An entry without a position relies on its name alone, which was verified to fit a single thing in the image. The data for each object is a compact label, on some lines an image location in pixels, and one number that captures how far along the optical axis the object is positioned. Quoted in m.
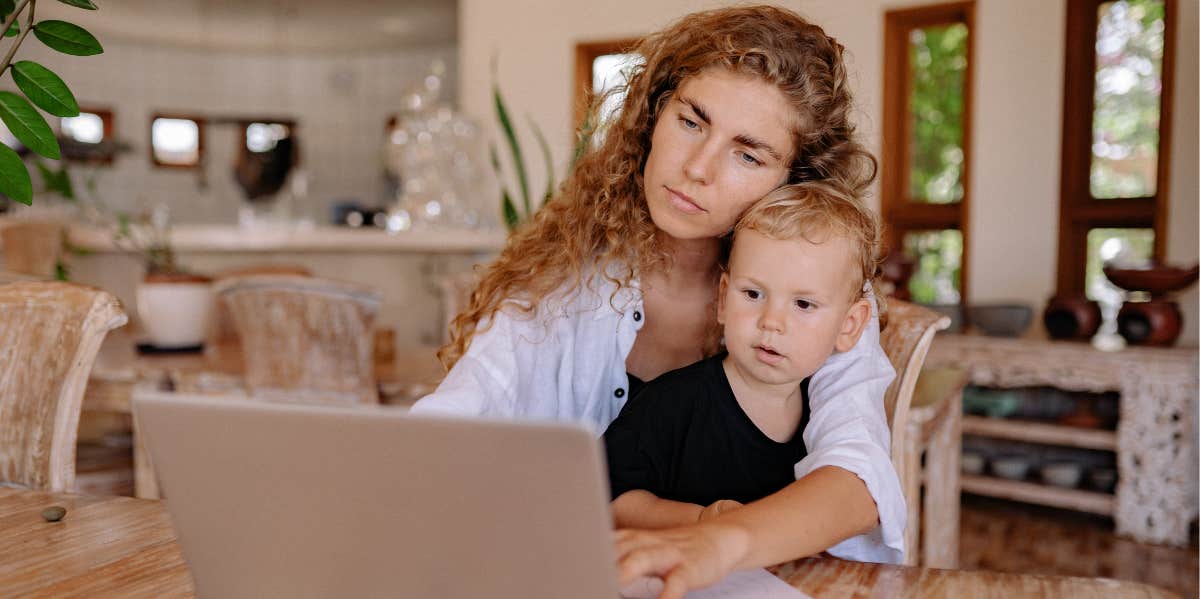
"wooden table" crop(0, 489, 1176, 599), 0.75
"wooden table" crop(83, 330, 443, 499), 2.49
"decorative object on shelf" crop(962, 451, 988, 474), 3.53
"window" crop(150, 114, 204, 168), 8.01
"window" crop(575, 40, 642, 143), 5.01
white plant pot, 2.83
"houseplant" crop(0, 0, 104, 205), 0.86
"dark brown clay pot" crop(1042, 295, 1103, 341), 3.30
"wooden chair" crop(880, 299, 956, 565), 1.31
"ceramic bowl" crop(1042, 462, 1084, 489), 3.34
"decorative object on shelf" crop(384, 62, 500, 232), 5.12
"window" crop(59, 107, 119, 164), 7.34
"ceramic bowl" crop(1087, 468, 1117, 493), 3.27
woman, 0.97
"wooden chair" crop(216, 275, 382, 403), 2.29
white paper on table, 0.71
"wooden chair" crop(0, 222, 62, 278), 3.46
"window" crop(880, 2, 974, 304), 4.08
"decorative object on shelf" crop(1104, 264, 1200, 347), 3.10
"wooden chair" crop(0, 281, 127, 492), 1.25
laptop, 0.49
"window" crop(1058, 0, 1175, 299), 3.59
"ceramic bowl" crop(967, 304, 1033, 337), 3.48
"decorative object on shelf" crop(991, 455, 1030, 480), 3.43
